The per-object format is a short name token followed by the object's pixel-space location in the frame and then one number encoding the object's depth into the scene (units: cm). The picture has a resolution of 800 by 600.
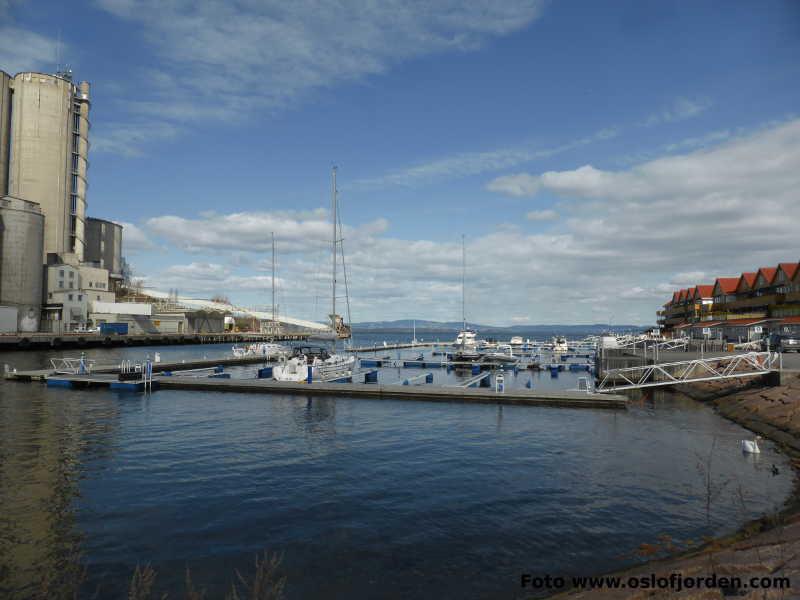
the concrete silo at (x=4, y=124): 10069
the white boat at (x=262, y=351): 6931
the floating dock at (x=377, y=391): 3216
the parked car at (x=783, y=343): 4681
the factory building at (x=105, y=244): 12238
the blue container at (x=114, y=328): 9731
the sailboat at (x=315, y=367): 4025
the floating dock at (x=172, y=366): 4059
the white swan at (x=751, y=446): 2019
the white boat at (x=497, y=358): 6719
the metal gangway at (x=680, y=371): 3441
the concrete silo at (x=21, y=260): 8862
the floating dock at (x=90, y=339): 7767
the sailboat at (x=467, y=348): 6725
